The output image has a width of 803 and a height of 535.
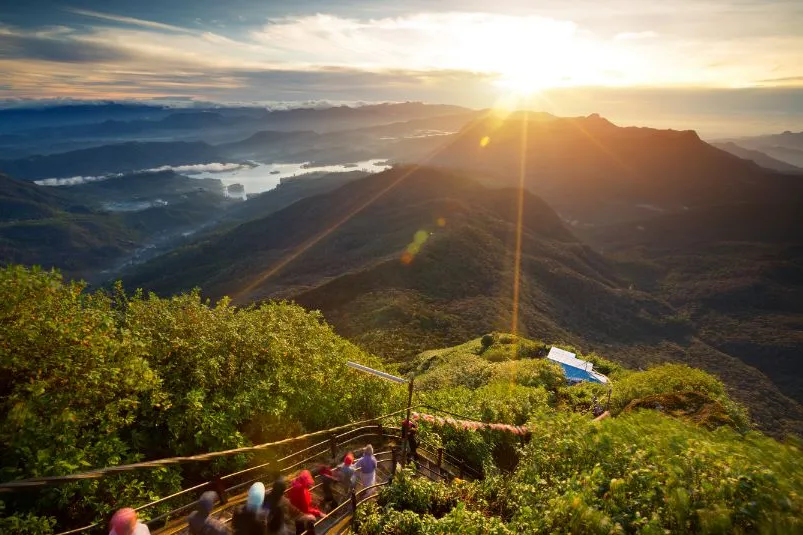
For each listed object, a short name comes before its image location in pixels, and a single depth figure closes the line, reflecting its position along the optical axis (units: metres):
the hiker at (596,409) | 19.85
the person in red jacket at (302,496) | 8.27
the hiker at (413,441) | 12.23
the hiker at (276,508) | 7.20
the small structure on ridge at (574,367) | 33.66
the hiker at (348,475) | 9.91
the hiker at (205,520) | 6.92
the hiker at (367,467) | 10.03
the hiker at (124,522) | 6.25
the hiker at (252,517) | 7.01
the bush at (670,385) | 18.44
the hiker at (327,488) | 9.46
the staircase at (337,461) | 8.45
